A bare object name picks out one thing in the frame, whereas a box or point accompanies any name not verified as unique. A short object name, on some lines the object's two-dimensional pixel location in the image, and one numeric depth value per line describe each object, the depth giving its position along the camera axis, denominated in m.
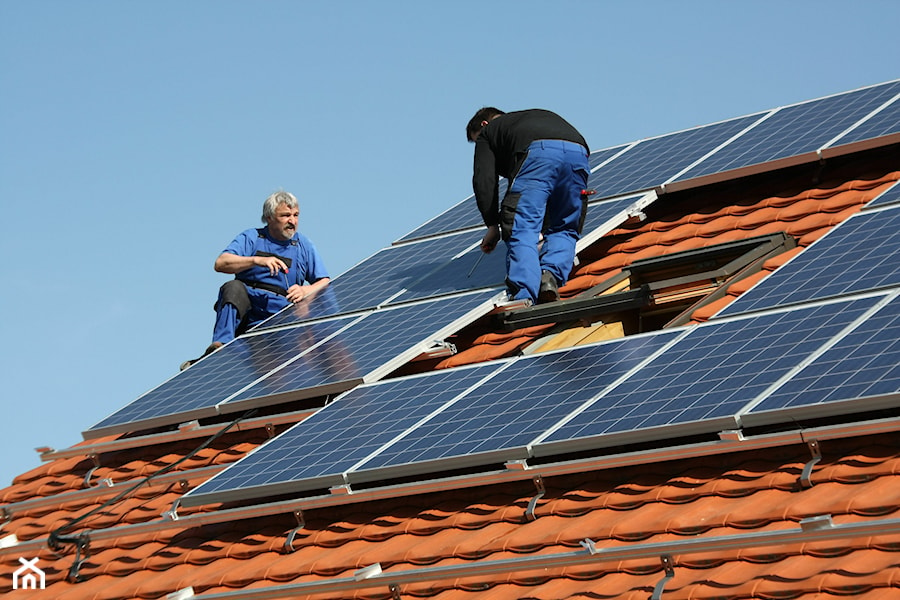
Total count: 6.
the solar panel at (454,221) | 12.77
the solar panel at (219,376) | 10.23
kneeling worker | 12.01
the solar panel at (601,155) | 13.45
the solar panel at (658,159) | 11.77
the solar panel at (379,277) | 11.38
